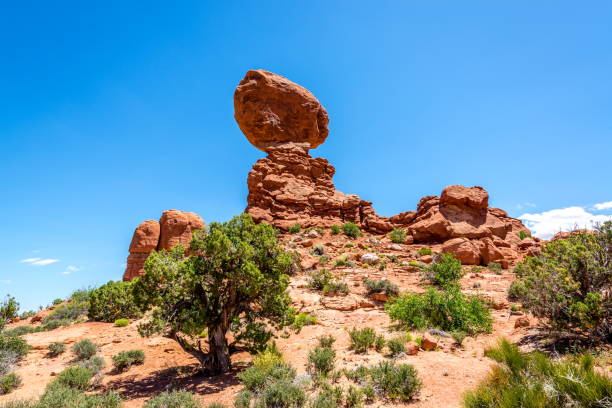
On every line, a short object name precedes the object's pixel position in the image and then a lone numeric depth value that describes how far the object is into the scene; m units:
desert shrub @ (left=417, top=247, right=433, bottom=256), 23.31
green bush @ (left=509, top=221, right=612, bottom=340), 7.61
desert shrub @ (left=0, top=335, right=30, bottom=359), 12.18
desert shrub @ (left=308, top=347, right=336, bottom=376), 8.55
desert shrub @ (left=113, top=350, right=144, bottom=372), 11.15
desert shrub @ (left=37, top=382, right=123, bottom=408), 6.93
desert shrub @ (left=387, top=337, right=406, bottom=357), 9.33
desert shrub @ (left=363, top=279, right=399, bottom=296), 15.19
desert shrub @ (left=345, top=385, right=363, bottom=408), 6.50
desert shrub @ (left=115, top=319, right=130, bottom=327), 15.43
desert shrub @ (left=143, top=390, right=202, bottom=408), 6.64
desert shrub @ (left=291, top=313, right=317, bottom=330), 12.61
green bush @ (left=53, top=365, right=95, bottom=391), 9.31
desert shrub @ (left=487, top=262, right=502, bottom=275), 19.85
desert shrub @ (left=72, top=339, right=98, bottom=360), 12.21
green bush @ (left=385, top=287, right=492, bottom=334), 11.44
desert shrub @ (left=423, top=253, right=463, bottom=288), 16.64
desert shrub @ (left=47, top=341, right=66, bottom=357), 12.73
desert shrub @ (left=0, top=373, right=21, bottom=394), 9.70
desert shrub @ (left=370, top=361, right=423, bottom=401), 6.84
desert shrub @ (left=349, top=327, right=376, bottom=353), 10.02
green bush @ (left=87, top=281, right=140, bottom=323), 16.72
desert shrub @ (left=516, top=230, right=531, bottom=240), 33.83
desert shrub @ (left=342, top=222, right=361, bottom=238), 28.08
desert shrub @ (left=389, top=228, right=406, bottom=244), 27.47
